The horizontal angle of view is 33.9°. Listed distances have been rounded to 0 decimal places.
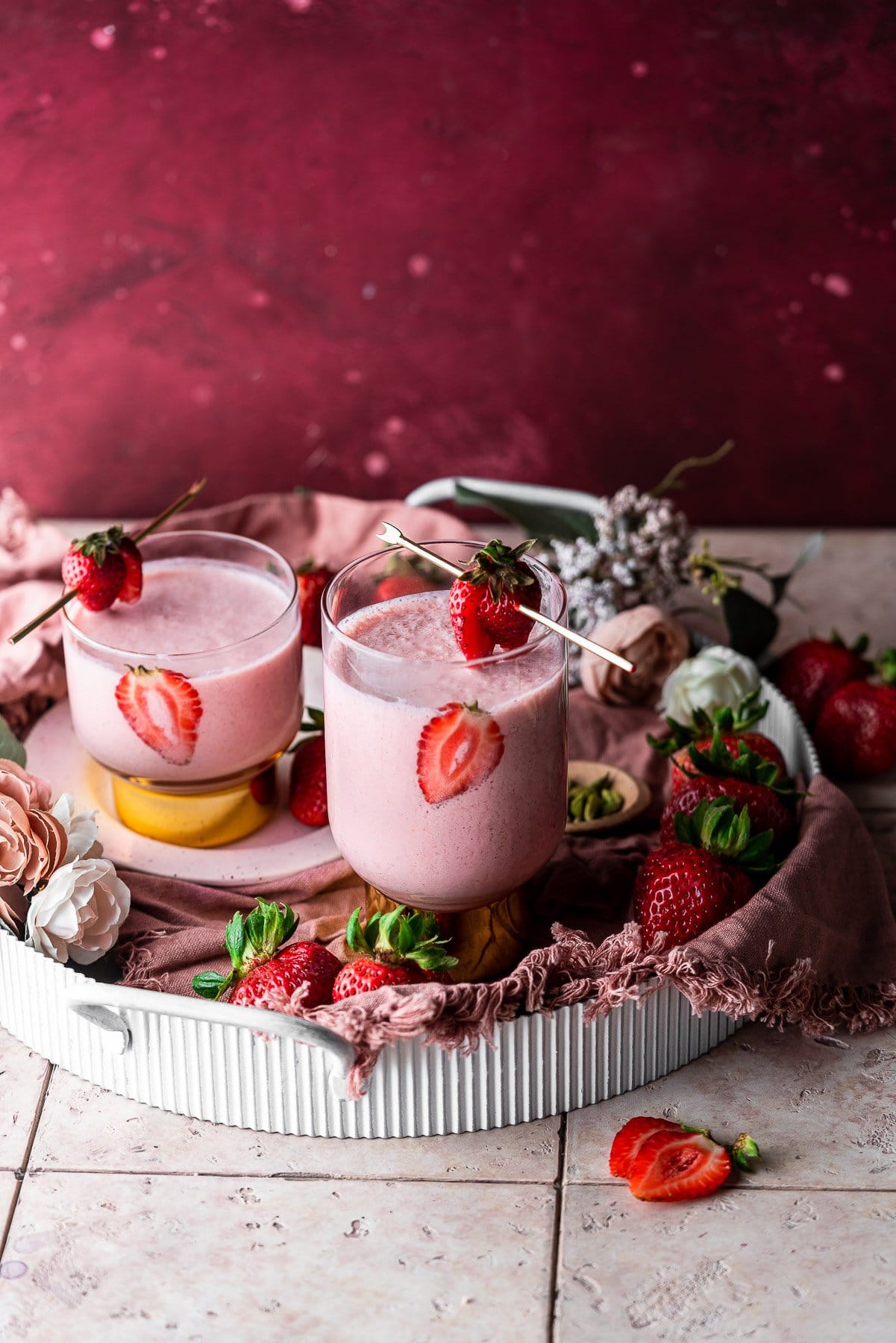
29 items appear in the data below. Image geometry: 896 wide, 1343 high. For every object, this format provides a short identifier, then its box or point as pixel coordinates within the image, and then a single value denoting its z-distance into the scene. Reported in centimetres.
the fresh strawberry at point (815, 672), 165
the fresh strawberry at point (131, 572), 133
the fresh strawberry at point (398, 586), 124
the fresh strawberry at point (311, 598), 165
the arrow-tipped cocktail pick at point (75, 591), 129
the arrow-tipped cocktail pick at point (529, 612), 106
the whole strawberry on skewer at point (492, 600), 109
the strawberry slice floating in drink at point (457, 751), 108
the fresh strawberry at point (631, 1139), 110
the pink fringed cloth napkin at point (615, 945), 110
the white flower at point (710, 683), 154
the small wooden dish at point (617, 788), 143
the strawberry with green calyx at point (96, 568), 130
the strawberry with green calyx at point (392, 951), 113
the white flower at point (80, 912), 119
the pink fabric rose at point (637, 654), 163
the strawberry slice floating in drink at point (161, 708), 128
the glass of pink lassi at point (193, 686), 129
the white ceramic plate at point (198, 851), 137
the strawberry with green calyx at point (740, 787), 131
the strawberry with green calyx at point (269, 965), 113
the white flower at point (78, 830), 126
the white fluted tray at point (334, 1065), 111
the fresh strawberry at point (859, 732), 157
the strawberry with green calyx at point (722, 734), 140
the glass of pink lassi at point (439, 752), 109
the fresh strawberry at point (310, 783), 142
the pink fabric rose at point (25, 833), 120
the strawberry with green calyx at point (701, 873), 120
